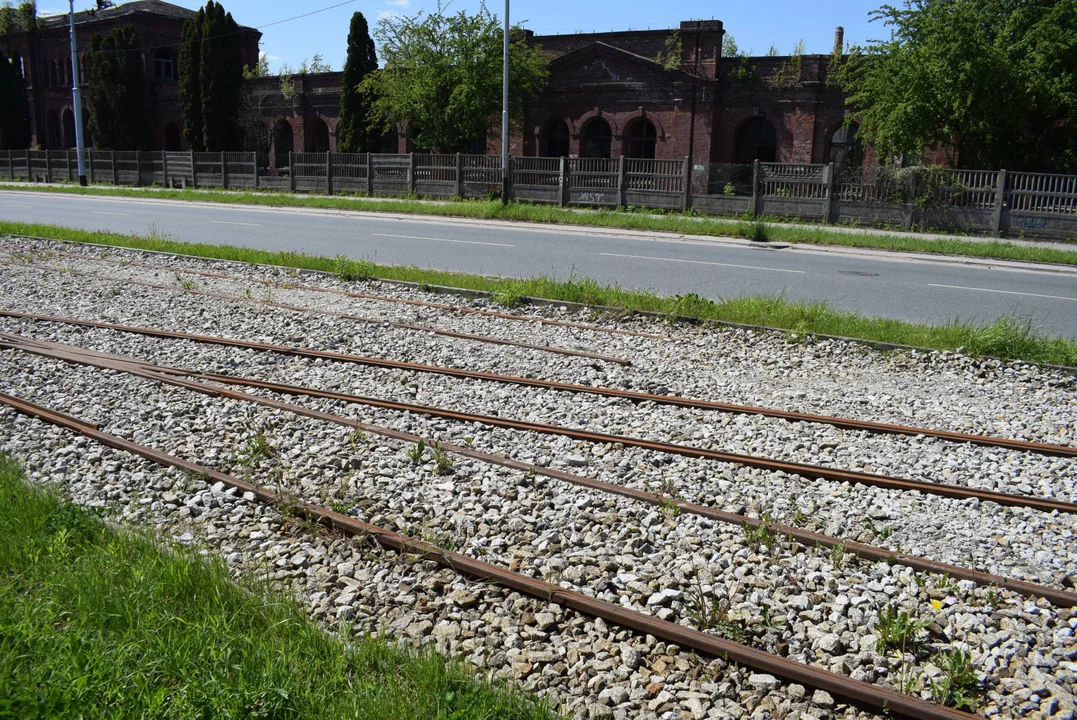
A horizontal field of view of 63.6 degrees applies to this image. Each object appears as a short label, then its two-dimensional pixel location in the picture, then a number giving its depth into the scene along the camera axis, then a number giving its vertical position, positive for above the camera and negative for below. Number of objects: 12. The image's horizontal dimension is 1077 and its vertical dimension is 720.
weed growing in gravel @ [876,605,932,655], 4.03 -1.96
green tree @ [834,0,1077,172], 24.33 +3.44
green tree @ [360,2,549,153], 35.12 +4.52
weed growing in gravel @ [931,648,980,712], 3.64 -2.03
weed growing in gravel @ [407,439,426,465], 6.27 -1.88
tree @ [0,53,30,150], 60.91 +4.59
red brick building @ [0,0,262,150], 55.47 +8.04
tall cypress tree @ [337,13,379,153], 42.66 +4.04
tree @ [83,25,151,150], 53.06 +5.20
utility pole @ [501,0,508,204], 27.33 +1.29
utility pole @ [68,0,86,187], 41.47 +2.62
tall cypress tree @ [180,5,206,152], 49.75 +5.57
